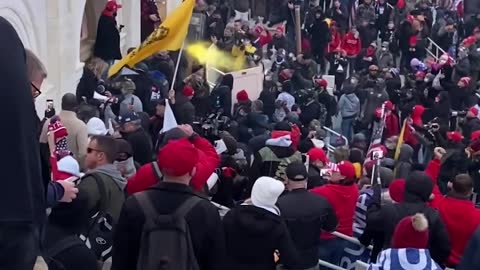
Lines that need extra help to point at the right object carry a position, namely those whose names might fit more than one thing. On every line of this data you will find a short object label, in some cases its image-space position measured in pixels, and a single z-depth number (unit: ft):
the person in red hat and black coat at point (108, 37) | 48.44
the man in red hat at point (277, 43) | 62.64
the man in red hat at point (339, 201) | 22.18
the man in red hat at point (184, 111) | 37.63
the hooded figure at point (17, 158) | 7.81
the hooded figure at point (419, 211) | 19.34
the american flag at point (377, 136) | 32.95
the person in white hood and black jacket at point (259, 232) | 17.49
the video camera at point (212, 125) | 34.09
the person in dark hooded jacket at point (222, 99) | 43.65
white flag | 29.09
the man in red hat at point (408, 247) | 15.71
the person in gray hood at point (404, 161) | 28.25
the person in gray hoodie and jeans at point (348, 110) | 48.85
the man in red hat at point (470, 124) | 40.75
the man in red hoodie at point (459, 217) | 20.79
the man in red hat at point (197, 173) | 17.92
